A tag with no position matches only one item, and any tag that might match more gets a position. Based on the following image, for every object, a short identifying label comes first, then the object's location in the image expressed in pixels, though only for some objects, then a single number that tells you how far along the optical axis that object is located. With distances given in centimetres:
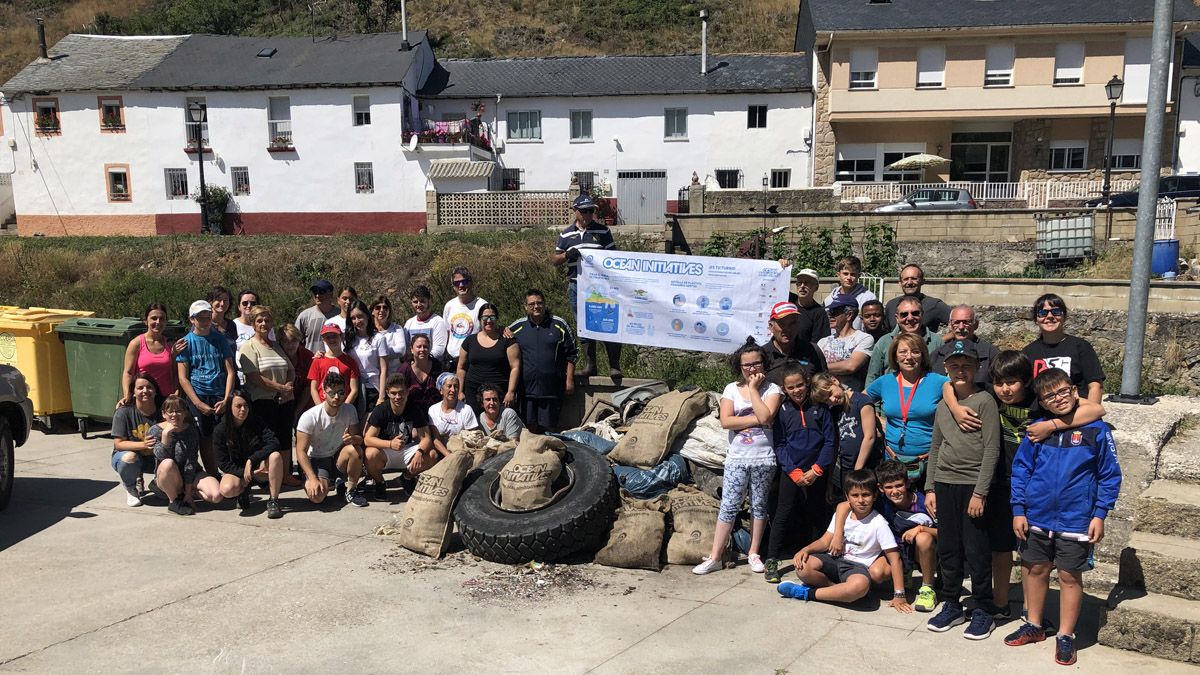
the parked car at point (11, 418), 806
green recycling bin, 1084
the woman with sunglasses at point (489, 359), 870
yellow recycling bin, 1090
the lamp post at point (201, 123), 3447
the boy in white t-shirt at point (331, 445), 798
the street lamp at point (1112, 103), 2584
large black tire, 654
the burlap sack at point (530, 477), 685
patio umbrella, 3343
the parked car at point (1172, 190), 2533
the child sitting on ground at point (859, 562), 569
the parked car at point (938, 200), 2606
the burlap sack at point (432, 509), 687
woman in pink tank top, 874
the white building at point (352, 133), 3534
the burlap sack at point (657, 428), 753
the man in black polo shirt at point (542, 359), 877
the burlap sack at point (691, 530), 664
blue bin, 1647
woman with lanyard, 590
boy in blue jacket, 485
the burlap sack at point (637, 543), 655
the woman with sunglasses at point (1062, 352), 546
